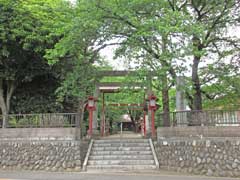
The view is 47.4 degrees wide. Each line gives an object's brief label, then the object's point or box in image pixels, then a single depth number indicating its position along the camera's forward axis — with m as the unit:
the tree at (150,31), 9.89
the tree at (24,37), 12.77
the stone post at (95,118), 16.59
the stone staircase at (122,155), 11.36
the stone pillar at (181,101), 10.86
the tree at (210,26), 11.68
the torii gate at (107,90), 15.85
